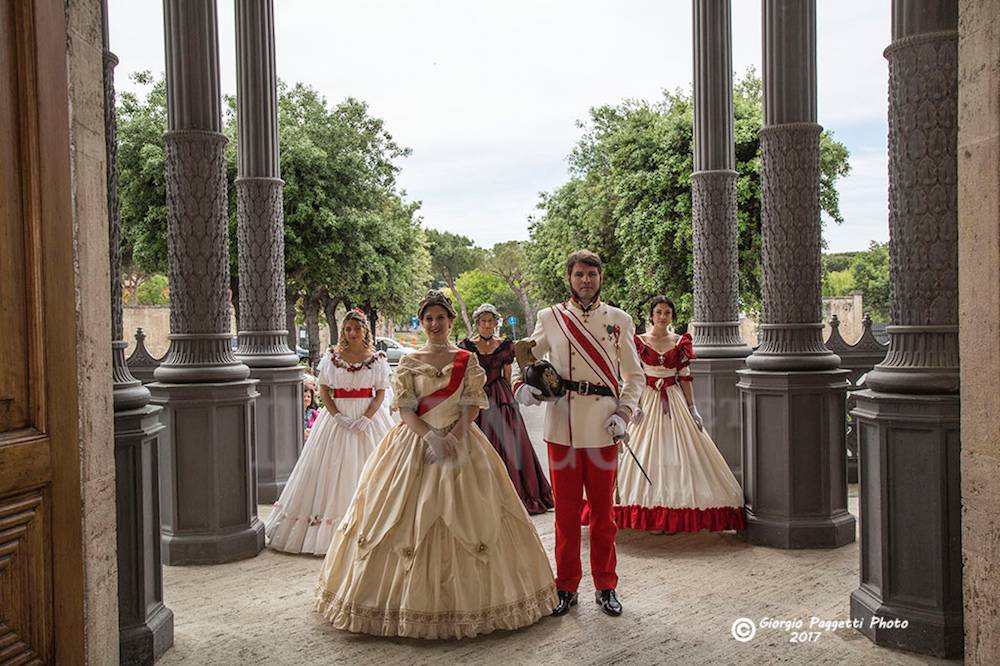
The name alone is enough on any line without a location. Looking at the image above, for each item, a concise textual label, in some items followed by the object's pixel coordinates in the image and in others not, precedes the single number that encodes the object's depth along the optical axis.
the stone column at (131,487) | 3.79
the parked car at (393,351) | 26.92
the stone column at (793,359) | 5.75
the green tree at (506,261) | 48.16
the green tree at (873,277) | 46.47
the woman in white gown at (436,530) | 4.02
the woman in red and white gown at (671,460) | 5.98
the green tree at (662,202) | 17.34
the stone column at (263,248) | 7.41
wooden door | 2.23
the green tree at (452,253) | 43.09
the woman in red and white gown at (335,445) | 5.95
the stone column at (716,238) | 7.62
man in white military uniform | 4.45
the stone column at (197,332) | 5.61
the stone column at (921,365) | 3.78
